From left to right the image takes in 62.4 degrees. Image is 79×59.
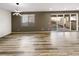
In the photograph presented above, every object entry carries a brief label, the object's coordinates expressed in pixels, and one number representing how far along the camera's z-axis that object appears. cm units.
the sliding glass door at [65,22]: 703
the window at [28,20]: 701
